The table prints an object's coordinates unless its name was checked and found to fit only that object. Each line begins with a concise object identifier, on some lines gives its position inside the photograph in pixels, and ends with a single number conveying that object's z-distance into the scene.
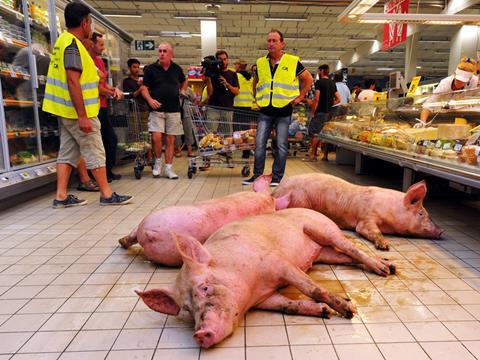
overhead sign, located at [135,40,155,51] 12.80
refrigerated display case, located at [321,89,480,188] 3.54
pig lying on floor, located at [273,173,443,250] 3.22
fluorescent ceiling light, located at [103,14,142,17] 15.22
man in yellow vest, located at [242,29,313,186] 5.34
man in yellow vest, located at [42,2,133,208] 4.02
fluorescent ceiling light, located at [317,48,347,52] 23.19
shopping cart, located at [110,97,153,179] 6.49
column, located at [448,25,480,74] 12.35
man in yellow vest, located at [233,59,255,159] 7.79
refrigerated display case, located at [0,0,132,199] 4.44
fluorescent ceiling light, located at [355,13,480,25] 4.84
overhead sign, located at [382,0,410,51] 6.67
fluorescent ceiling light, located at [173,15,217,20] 14.90
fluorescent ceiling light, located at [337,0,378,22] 4.32
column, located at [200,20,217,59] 14.78
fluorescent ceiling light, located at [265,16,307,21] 15.38
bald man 6.14
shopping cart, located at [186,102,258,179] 6.32
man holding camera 7.30
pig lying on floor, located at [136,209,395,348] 1.73
